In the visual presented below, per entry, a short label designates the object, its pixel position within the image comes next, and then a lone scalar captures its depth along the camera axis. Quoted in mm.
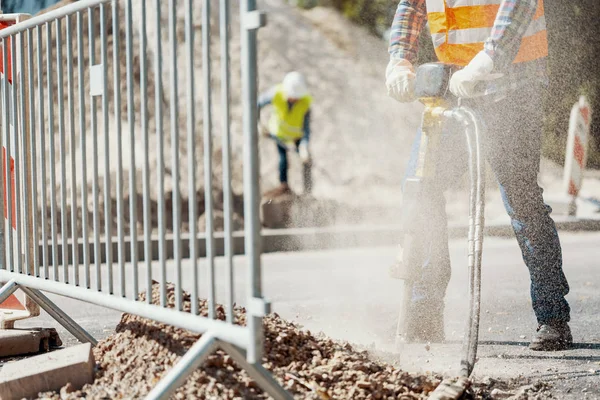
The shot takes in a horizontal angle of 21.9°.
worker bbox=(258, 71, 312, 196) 21352
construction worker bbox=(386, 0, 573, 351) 7072
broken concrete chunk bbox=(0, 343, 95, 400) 5569
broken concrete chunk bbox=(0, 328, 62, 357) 7386
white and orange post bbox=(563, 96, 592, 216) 18248
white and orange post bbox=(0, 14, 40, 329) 7047
